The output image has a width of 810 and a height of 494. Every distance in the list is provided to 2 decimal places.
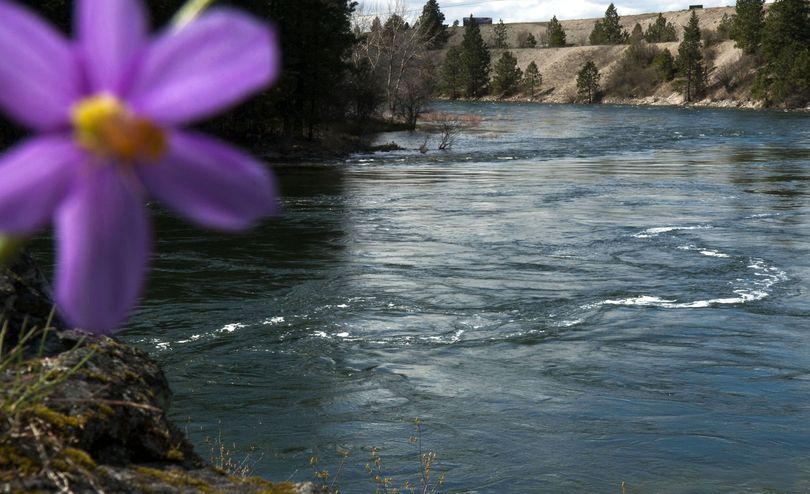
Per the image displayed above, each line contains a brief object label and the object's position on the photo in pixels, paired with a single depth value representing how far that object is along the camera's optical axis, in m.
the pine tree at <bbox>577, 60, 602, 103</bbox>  111.44
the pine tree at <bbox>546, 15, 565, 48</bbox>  149.88
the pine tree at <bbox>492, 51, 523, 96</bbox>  121.00
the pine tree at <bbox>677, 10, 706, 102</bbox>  98.75
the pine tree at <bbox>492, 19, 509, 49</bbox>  154.88
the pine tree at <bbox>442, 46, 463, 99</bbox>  122.38
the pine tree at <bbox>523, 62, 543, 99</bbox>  121.94
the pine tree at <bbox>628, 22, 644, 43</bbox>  131.25
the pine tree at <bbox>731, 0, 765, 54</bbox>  100.75
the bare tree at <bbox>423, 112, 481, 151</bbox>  40.94
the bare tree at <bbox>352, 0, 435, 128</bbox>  55.00
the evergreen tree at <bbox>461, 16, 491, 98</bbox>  121.44
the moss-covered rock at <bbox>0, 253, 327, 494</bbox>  2.41
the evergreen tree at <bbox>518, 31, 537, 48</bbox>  151.62
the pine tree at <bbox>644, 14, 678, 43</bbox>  137.65
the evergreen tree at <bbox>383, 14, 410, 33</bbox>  66.79
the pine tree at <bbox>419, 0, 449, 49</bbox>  120.50
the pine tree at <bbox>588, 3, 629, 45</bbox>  142.50
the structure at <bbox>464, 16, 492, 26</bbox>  177.15
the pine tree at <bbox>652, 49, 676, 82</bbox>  106.38
